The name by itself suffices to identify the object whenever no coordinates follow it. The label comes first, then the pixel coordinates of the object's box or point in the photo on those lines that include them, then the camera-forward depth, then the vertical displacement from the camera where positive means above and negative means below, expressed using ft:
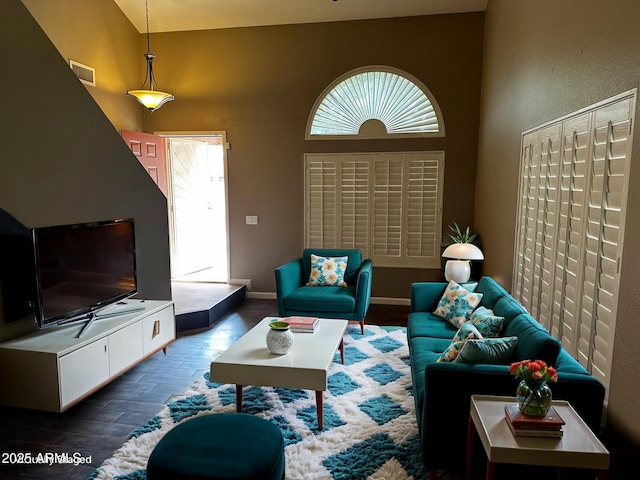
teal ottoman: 5.97 -3.76
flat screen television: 9.46 -1.91
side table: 5.54 -3.27
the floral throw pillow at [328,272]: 15.85 -2.97
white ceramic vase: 9.57 -3.27
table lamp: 14.39 -2.23
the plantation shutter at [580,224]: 7.27 -0.68
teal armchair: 14.43 -3.58
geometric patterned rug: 7.81 -4.88
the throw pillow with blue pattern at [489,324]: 9.00 -2.81
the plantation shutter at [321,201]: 18.92 -0.49
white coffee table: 8.82 -3.61
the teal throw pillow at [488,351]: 7.32 -2.71
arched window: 17.95 +3.39
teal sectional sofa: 6.59 -3.08
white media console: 8.87 -3.70
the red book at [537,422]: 5.81 -3.06
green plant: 16.44 -1.76
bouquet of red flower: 5.91 -2.47
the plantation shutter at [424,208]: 18.12 -0.75
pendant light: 15.81 +3.36
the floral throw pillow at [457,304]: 11.52 -3.07
